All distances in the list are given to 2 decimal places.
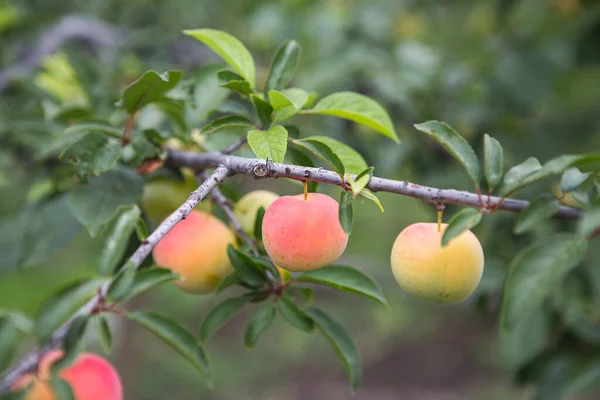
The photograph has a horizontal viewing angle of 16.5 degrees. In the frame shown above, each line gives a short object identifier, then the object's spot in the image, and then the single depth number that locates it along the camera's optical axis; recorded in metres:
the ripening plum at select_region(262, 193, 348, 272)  0.94
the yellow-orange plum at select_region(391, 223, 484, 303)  0.95
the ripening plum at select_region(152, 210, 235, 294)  1.01
